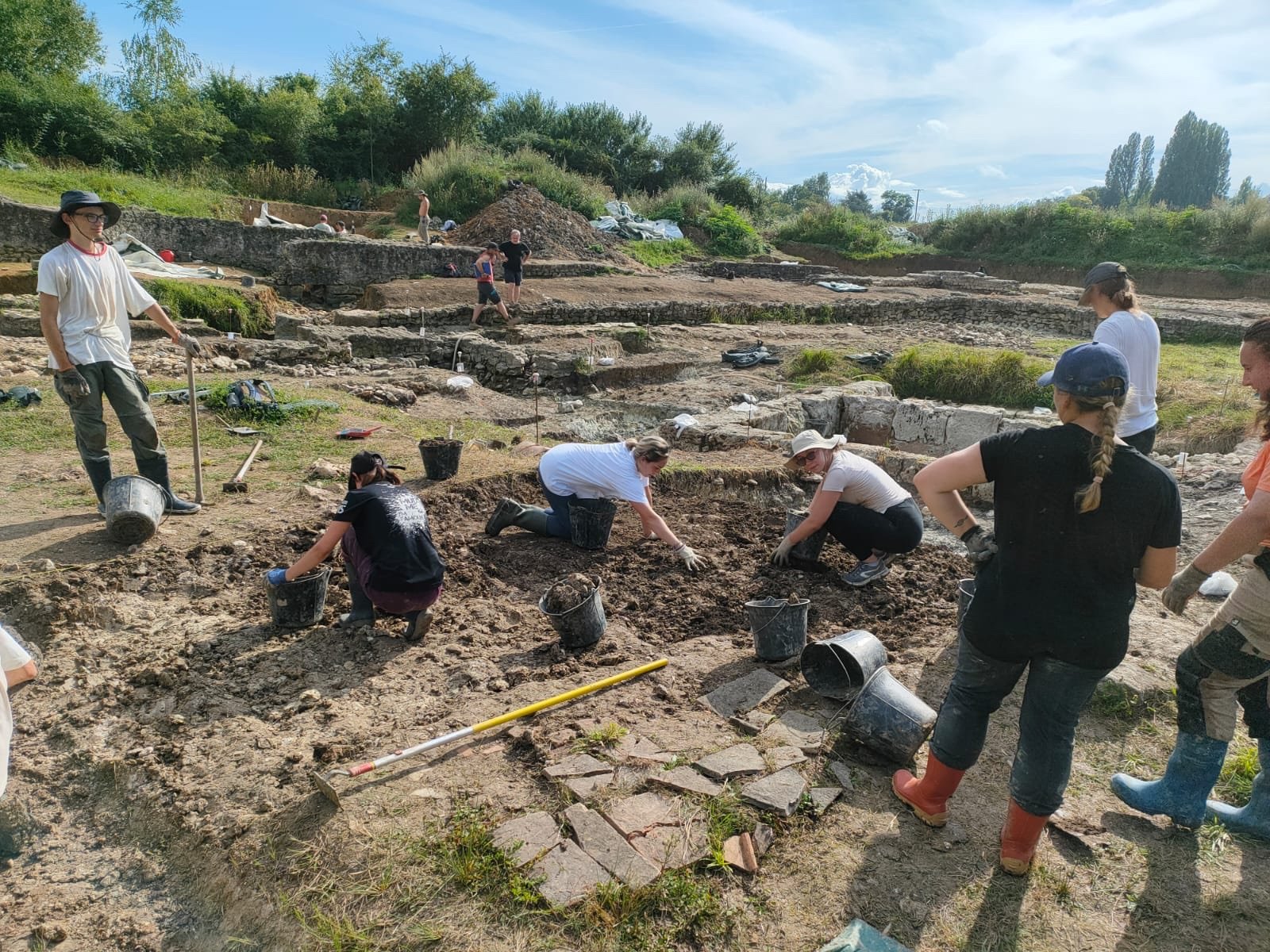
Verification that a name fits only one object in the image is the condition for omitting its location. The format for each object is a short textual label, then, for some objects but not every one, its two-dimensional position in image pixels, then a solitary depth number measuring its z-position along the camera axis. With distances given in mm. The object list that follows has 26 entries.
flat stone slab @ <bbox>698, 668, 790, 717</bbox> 3502
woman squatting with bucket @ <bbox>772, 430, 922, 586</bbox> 4636
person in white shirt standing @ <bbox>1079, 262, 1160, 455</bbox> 4070
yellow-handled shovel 2803
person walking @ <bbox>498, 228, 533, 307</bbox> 15469
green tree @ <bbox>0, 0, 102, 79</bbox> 26125
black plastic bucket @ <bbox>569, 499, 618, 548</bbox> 5176
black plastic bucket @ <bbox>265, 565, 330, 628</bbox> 3973
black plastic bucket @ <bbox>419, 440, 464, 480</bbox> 6137
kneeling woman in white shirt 4863
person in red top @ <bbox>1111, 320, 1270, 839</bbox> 2535
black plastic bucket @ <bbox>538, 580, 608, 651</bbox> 3936
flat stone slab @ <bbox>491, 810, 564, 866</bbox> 2527
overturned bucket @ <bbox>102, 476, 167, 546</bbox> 4633
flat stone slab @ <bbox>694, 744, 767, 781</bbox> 2982
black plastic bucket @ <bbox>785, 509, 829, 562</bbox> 5055
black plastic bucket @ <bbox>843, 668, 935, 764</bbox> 3074
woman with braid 2115
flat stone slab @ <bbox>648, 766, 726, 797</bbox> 2869
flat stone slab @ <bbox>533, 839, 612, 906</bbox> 2377
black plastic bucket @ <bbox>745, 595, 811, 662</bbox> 3803
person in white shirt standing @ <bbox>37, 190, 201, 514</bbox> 4504
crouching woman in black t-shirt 3826
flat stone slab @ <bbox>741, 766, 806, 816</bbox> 2799
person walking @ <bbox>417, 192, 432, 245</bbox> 20166
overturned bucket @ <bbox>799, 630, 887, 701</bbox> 3490
